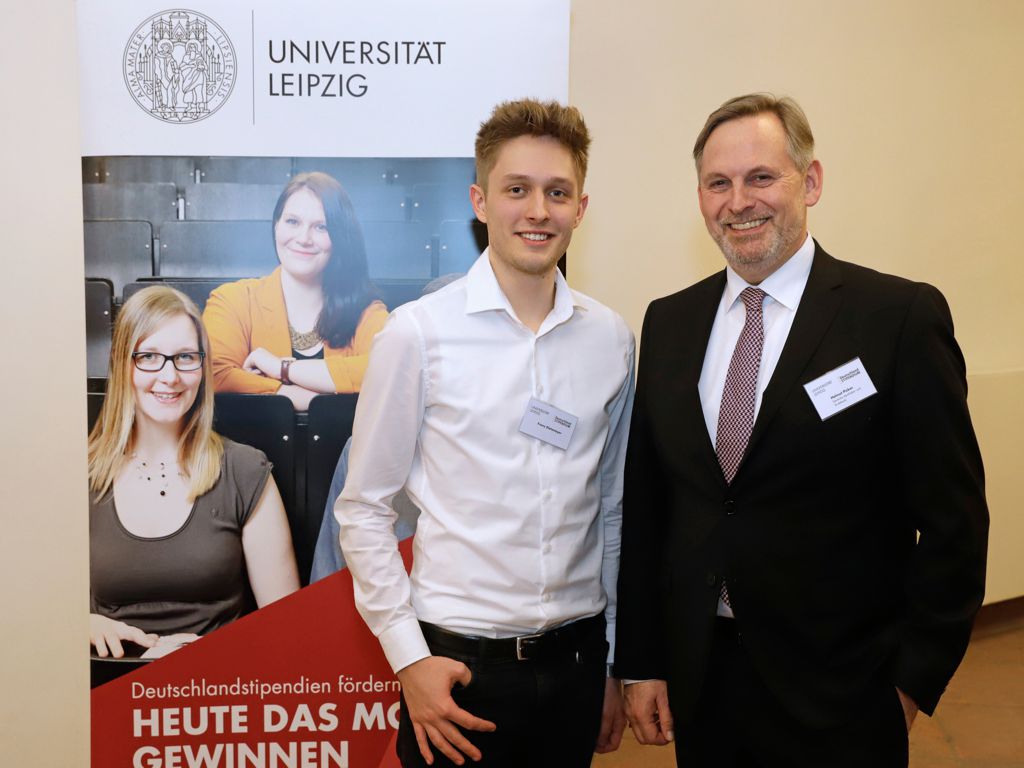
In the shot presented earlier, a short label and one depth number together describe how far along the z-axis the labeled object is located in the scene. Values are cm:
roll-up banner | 242
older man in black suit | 148
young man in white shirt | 160
